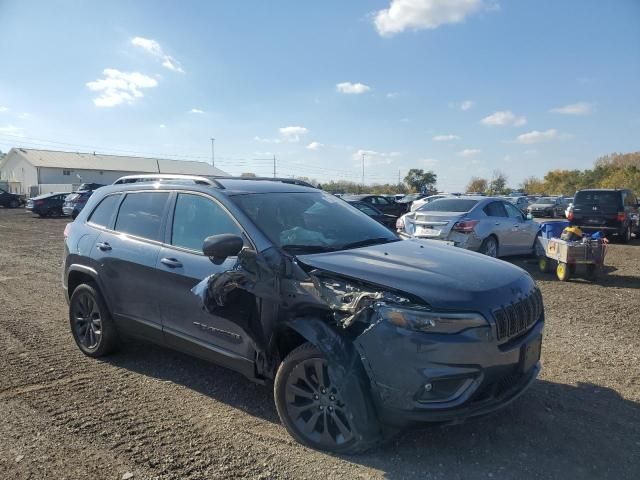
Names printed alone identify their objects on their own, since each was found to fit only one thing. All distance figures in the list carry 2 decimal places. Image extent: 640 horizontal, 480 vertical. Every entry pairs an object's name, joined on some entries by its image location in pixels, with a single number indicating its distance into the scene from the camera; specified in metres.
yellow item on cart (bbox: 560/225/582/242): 8.78
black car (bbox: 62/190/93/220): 26.95
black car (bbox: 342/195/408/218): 24.78
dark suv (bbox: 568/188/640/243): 15.26
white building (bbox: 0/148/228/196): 65.06
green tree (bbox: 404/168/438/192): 89.25
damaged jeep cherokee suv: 2.88
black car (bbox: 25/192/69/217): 28.30
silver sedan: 9.95
